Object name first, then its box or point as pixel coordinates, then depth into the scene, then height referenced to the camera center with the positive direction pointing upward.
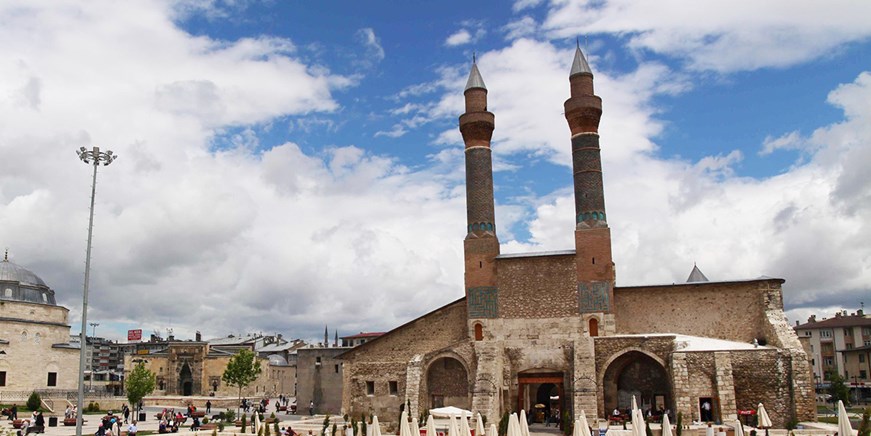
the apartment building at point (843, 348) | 62.69 +0.32
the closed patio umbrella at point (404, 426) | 20.47 -1.93
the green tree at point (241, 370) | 42.97 -0.52
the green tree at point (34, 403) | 43.50 -2.28
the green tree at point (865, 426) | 17.86 -1.87
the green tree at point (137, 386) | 38.06 -1.21
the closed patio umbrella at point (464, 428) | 20.20 -1.94
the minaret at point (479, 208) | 34.41 +7.08
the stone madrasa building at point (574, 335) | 29.31 +0.93
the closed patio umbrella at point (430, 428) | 20.36 -1.94
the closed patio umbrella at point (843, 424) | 17.53 -1.74
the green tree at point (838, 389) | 50.44 -2.63
